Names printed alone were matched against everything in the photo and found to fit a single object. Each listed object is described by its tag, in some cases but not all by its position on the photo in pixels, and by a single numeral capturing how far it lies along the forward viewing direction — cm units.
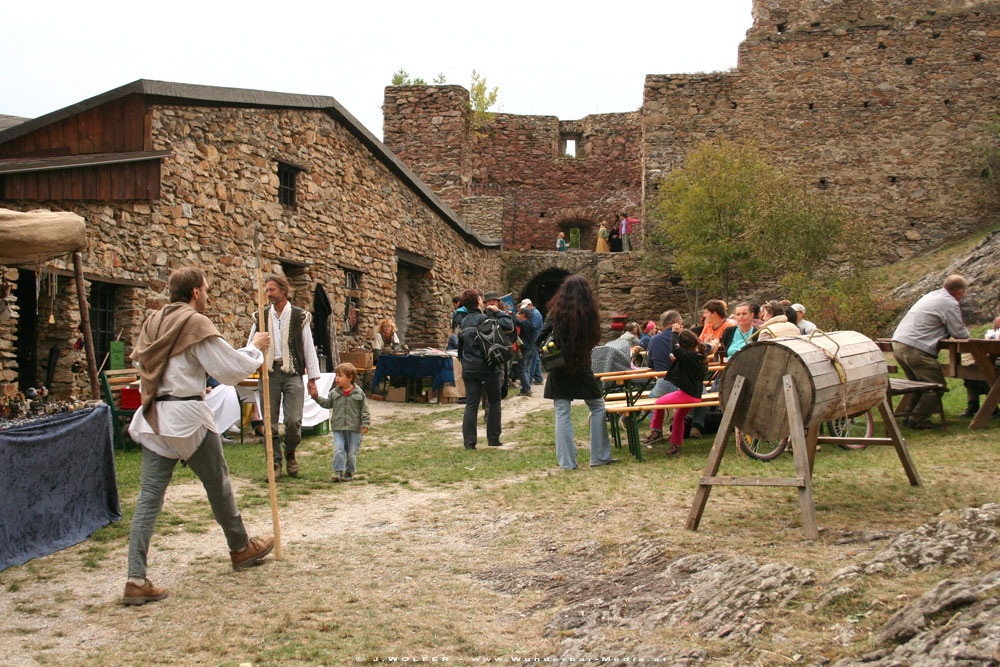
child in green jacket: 734
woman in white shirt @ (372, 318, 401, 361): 1457
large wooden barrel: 464
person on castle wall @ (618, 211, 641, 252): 2461
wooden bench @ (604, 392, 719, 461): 735
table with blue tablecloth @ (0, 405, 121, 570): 481
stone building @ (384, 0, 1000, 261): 2192
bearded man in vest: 723
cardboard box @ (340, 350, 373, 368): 1388
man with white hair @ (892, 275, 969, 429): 791
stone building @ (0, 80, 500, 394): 897
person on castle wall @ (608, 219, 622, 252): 2542
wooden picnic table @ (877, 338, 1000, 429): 734
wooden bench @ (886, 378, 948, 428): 739
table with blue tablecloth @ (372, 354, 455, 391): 1329
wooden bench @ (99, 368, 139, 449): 848
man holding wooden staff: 441
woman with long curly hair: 720
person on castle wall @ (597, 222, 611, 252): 2480
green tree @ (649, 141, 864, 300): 1830
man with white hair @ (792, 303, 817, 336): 845
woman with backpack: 873
